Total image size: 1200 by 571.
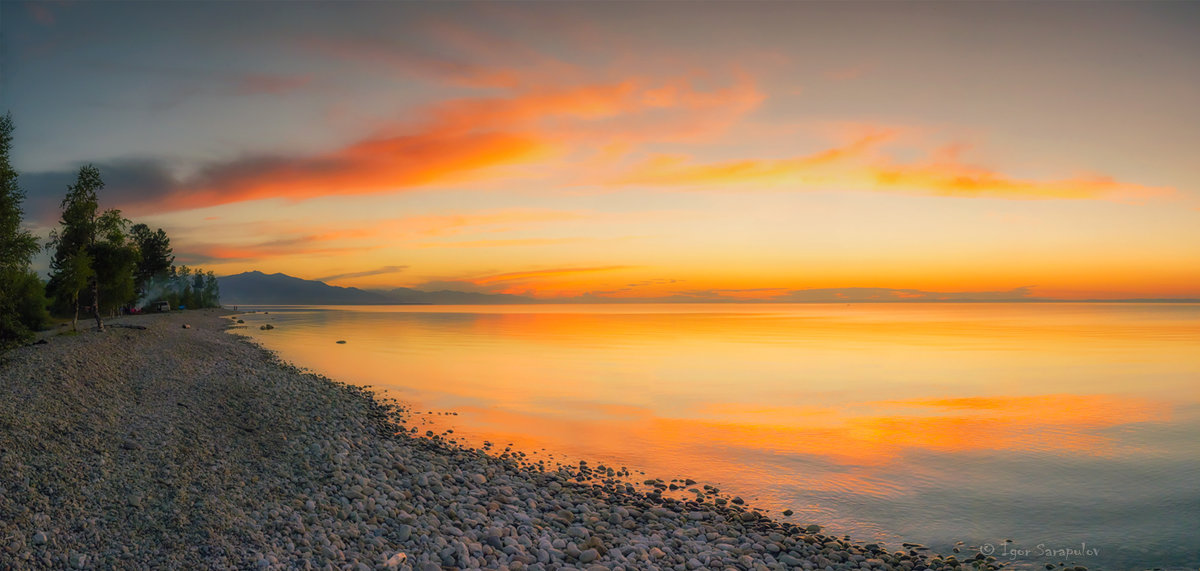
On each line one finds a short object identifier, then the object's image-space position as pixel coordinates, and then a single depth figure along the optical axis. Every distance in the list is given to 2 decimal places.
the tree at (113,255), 51.12
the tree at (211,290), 179.25
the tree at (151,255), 104.31
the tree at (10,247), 25.94
